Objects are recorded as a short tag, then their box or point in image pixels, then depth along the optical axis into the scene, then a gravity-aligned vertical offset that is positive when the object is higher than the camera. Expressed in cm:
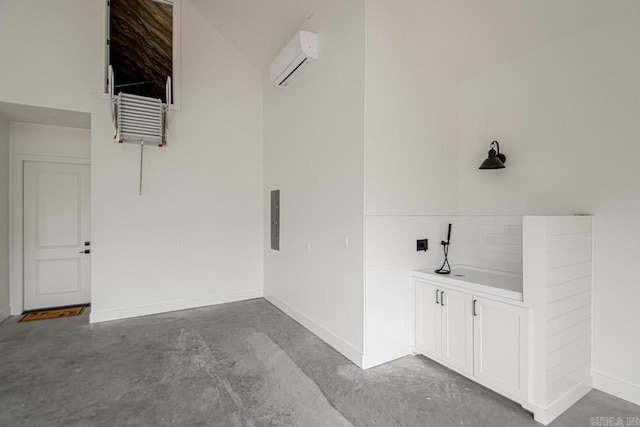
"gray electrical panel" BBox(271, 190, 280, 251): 462 -11
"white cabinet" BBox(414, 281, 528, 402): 225 -102
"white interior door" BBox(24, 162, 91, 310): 448 -35
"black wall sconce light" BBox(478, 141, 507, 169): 296 +51
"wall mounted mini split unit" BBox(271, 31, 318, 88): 340 +180
